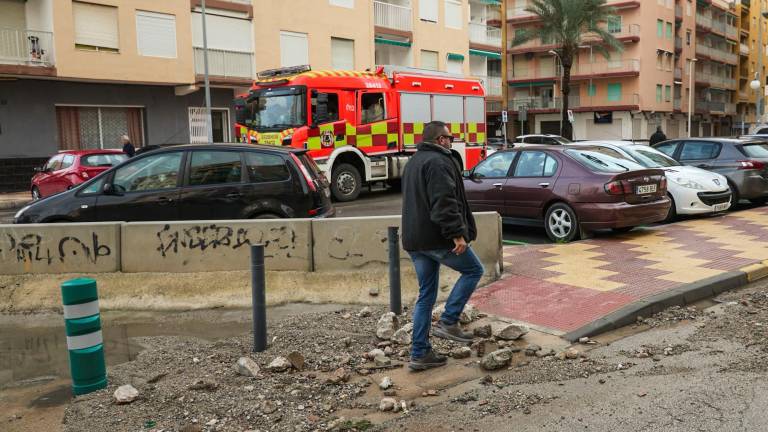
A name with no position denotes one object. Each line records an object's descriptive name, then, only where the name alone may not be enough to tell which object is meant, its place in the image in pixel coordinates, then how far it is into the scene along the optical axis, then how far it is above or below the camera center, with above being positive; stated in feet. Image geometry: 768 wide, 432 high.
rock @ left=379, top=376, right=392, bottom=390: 15.38 -5.48
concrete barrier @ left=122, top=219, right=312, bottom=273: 24.88 -3.63
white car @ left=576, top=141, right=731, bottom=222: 39.45 -3.12
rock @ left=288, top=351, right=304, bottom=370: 16.62 -5.31
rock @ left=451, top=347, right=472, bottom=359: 17.33 -5.44
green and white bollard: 15.43 -4.34
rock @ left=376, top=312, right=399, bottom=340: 18.80 -5.21
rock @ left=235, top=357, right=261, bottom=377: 16.16 -5.32
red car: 58.18 -1.66
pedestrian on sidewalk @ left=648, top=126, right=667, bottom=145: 77.61 -0.25
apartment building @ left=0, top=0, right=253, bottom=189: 75.10 +8.76
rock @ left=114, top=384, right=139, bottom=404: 14.73 -5.37
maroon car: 31.71 -2.63
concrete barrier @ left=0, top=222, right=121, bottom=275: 25.05 -3.67
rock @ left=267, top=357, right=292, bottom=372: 16.42 -5.35
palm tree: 142.72 +24.06
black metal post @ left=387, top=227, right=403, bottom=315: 20.89 -4.01
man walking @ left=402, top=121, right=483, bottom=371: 15.92 -2.01
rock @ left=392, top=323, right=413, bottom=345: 18.40 -5.31
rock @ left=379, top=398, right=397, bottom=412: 14.16 -5.48
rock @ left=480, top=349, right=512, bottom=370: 16.30 -5.32
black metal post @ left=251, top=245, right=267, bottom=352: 18.20 -4.22
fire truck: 51.55 +2.20
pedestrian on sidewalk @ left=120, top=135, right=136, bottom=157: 68.66 +0.14
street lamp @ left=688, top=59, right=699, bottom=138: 203.27 +15.25
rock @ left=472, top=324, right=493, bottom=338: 18.62 -5.27
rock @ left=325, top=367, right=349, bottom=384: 15.66 -5.43
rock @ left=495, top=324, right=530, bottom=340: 18.29 -5.23
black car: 27.68 -1.81
